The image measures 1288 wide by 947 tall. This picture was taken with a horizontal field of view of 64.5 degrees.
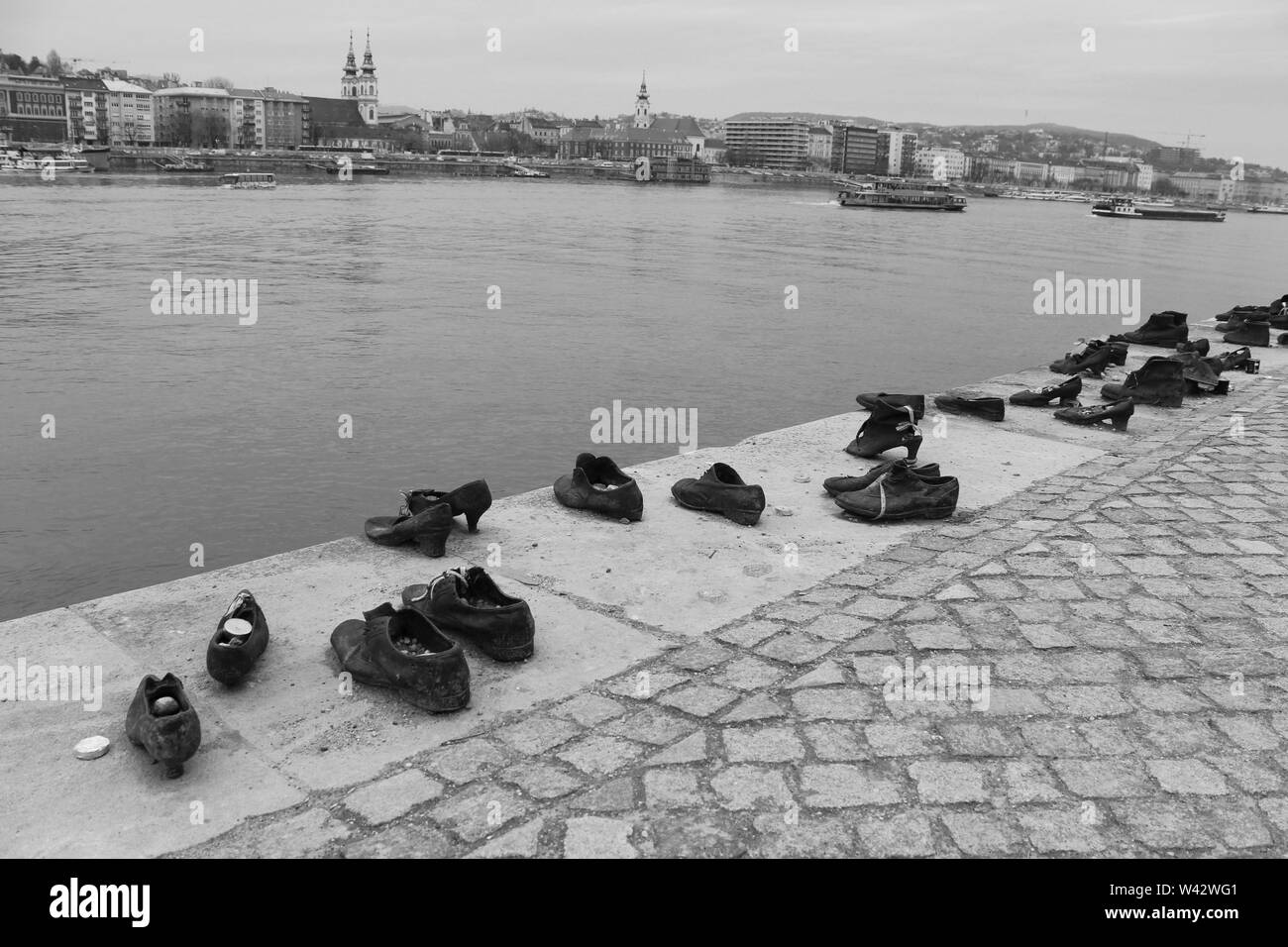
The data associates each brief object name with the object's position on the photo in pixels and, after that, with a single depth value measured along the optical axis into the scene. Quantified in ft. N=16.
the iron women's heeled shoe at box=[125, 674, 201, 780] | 10.68
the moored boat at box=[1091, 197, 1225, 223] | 304.71
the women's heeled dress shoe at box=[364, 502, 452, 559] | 17.51
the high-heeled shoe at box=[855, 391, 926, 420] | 26.81
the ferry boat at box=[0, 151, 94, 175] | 276.21
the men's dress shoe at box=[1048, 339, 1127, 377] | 37.68
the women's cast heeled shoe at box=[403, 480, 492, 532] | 18.31
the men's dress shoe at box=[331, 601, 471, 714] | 12.32
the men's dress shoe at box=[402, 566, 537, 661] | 13.71
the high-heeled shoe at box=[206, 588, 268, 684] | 12.57
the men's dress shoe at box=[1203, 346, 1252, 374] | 39.83
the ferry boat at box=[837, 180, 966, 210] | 289.53
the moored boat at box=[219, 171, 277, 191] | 238.07
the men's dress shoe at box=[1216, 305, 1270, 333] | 51.11
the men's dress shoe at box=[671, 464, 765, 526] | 19.94
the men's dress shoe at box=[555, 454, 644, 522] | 19.71
